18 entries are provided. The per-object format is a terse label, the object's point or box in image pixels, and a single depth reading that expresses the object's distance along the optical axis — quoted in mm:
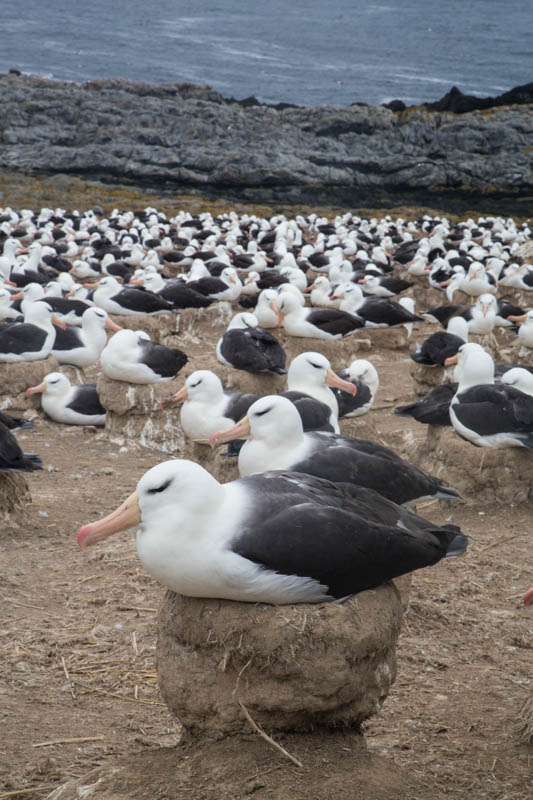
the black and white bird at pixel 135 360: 10297
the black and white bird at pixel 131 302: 15438
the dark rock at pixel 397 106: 57353
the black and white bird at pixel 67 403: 10906
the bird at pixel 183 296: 16359
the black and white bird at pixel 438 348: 11211
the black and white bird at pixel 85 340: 12547
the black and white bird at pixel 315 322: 13609
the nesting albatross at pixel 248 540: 3561
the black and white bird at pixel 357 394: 9656
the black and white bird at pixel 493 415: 7633
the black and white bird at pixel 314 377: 8000
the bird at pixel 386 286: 19531
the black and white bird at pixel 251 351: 10641
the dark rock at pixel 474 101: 55594
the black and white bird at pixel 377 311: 15734
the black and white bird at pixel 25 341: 11281
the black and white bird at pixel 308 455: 5266
